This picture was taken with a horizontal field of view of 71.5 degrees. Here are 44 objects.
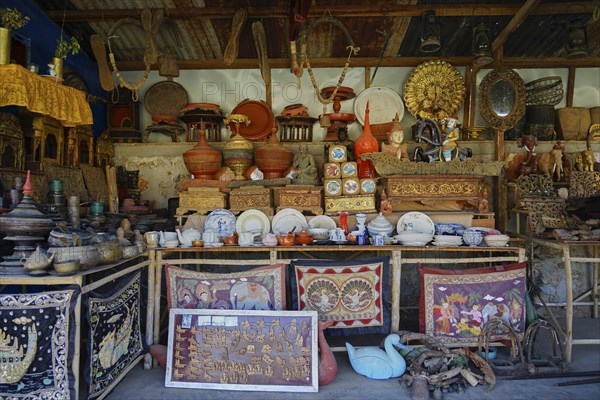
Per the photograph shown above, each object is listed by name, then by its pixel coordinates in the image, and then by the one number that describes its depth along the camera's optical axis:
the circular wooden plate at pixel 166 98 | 5.86
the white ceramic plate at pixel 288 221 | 4.31
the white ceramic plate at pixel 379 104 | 5.84
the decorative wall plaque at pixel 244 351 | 3.17
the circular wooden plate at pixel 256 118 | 5.71
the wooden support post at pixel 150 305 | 3.69
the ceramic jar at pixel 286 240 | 3.82
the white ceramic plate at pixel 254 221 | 4.35
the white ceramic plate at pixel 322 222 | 4.35
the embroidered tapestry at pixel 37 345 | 2.57
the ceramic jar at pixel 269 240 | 3.83
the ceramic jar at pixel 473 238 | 3.81
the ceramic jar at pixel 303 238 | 3.84
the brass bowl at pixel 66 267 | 2.66
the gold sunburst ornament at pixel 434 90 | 5.79
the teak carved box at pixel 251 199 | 4.41
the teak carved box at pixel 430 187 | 4.26
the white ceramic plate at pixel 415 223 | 4.14
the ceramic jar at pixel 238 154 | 4.73
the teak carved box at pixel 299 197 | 4.40
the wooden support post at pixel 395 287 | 3.74
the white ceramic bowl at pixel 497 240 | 3.83
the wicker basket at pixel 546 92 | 5.83
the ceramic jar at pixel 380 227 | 3.92
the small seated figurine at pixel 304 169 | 4.51
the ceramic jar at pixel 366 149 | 4.46
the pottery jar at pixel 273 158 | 4.63
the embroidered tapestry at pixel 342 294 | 3.71
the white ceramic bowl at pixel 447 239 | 3.82
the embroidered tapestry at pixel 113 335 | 2.78
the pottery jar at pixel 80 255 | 2.73
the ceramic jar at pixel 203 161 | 4.64
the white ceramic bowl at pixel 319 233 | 4.07
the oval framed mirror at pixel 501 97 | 5.44
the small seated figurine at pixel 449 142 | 4.36
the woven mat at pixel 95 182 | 4.64
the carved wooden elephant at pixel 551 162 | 4.97
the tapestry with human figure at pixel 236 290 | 3.62
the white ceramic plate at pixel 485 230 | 4.01
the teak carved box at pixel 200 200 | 4.47
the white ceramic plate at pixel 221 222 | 4.26
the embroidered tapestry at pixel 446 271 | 3.69
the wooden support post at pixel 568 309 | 3.61
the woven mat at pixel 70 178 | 4.08
